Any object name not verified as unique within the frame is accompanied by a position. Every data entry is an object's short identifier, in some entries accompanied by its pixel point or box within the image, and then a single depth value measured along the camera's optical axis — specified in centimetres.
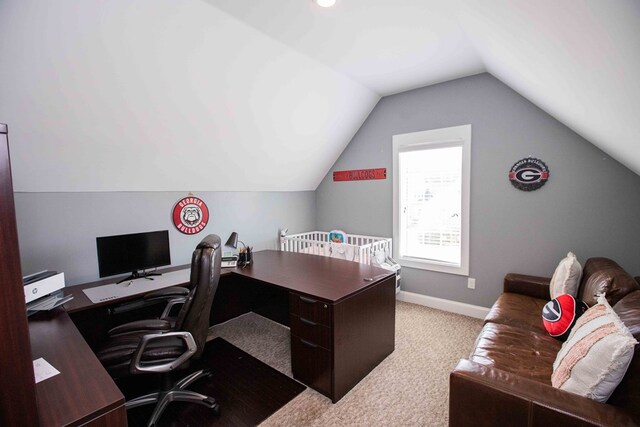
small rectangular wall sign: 406
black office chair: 173
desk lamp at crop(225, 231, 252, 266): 303
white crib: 354
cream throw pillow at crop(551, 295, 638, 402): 119
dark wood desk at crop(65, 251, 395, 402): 203
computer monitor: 253
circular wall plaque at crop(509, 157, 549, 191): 292
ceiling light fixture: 191
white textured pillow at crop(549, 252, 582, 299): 233
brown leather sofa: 118
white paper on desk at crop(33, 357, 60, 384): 123
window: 341
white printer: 189
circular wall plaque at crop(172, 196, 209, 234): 314
